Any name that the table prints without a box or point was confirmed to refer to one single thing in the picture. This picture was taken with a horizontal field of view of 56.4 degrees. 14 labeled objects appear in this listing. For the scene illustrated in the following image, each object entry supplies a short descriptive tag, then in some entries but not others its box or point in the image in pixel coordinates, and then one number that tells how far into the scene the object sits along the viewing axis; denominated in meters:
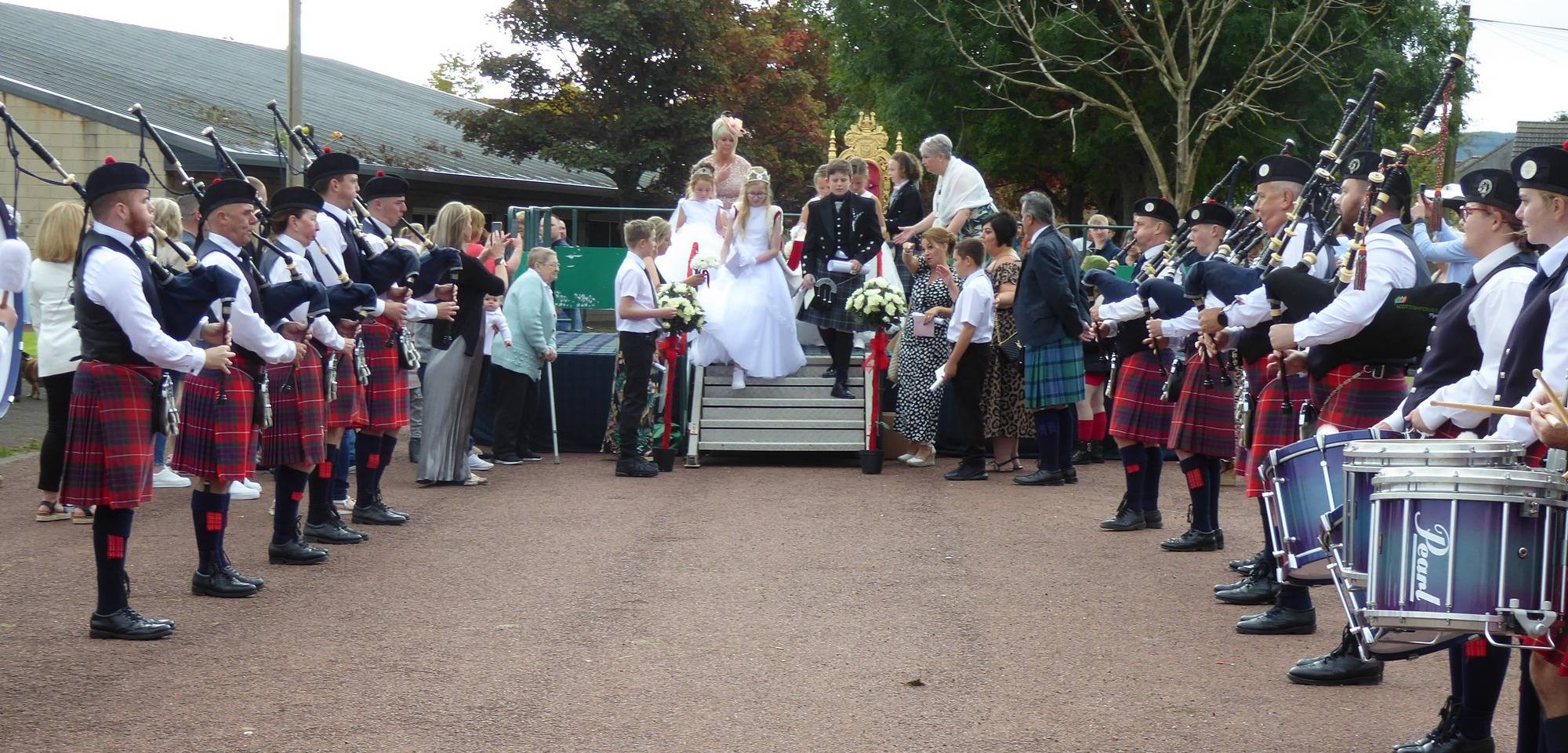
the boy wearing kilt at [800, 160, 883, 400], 11.15
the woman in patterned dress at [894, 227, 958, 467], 10.48
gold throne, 14.79
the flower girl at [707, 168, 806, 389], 11.37
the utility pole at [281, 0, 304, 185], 16.61
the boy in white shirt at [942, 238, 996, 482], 9.99
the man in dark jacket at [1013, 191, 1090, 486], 9.53
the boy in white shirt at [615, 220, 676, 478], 10.20
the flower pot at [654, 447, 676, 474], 10.65
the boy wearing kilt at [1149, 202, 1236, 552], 6.80
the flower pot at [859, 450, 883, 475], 10.41
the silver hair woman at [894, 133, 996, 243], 11.54
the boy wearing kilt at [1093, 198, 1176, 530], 7.52
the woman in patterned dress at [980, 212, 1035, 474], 10.14
